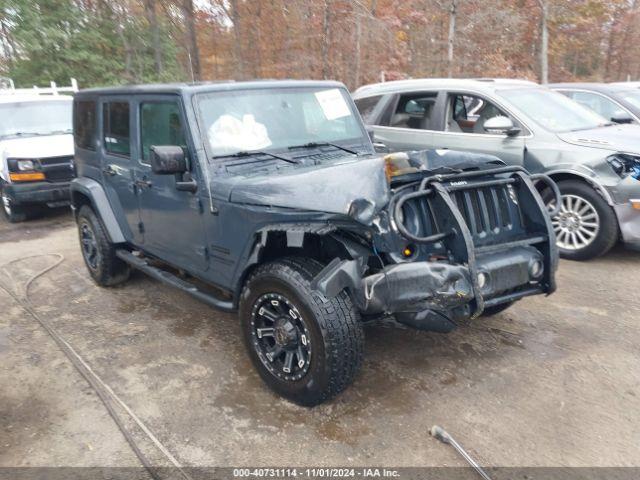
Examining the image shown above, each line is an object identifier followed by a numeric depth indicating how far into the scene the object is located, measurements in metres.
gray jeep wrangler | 2.81
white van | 7.82
